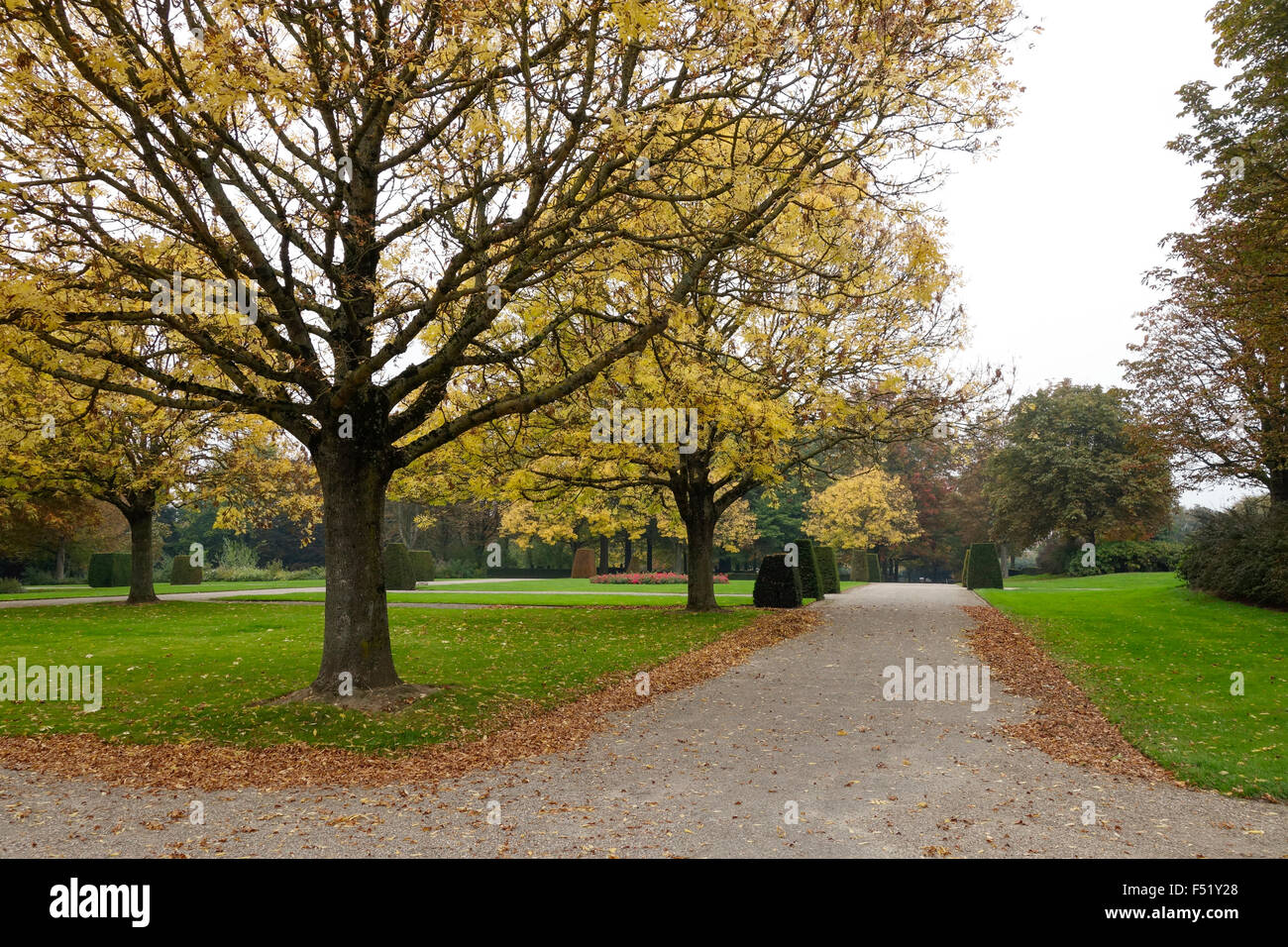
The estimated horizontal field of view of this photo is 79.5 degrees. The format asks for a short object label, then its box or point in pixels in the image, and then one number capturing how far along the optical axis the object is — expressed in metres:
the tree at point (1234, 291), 13.66
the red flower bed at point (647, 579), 38.91
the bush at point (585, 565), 45.34
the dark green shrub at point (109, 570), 34.38
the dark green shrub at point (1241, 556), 16.89
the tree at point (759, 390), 10.96
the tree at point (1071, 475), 42.94
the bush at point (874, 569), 48.97
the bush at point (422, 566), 36.52
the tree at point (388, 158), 7.20
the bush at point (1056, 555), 47.28
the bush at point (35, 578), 43.19
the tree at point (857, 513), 45.16
